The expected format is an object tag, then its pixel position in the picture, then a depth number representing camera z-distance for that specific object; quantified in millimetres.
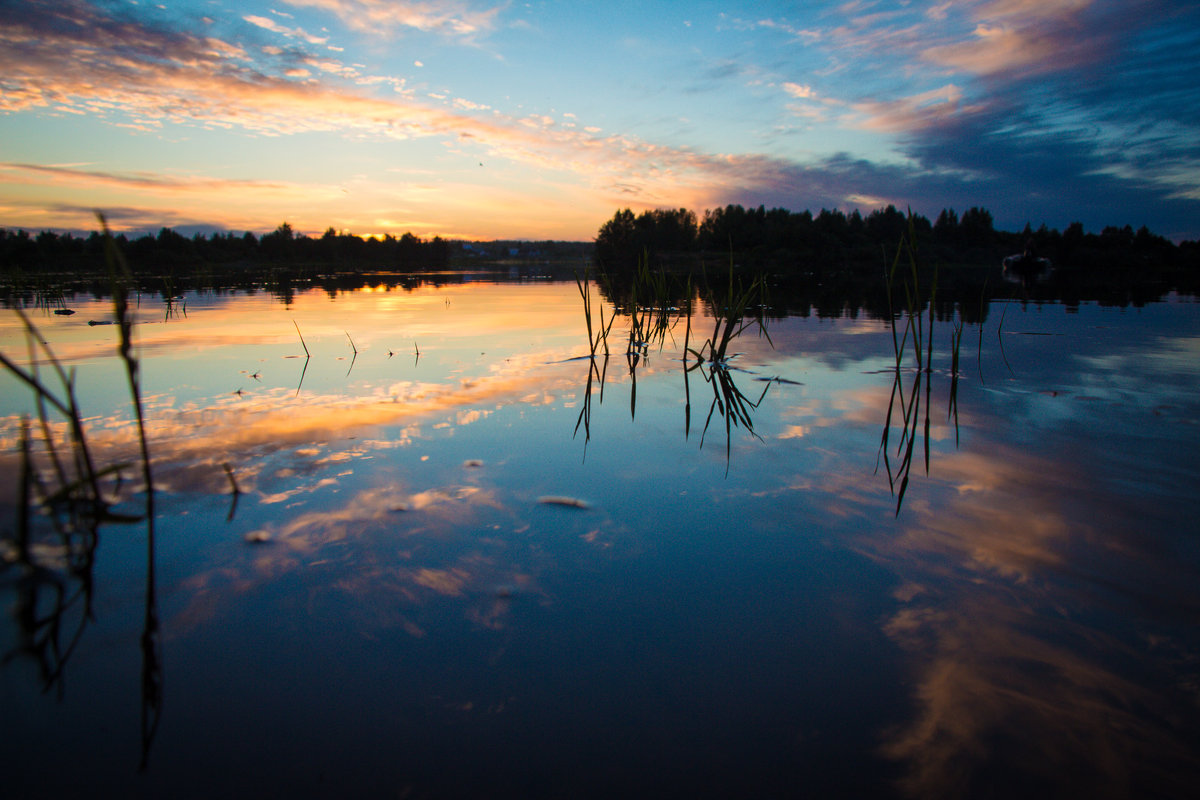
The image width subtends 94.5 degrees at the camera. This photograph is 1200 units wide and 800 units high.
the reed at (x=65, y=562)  1428
